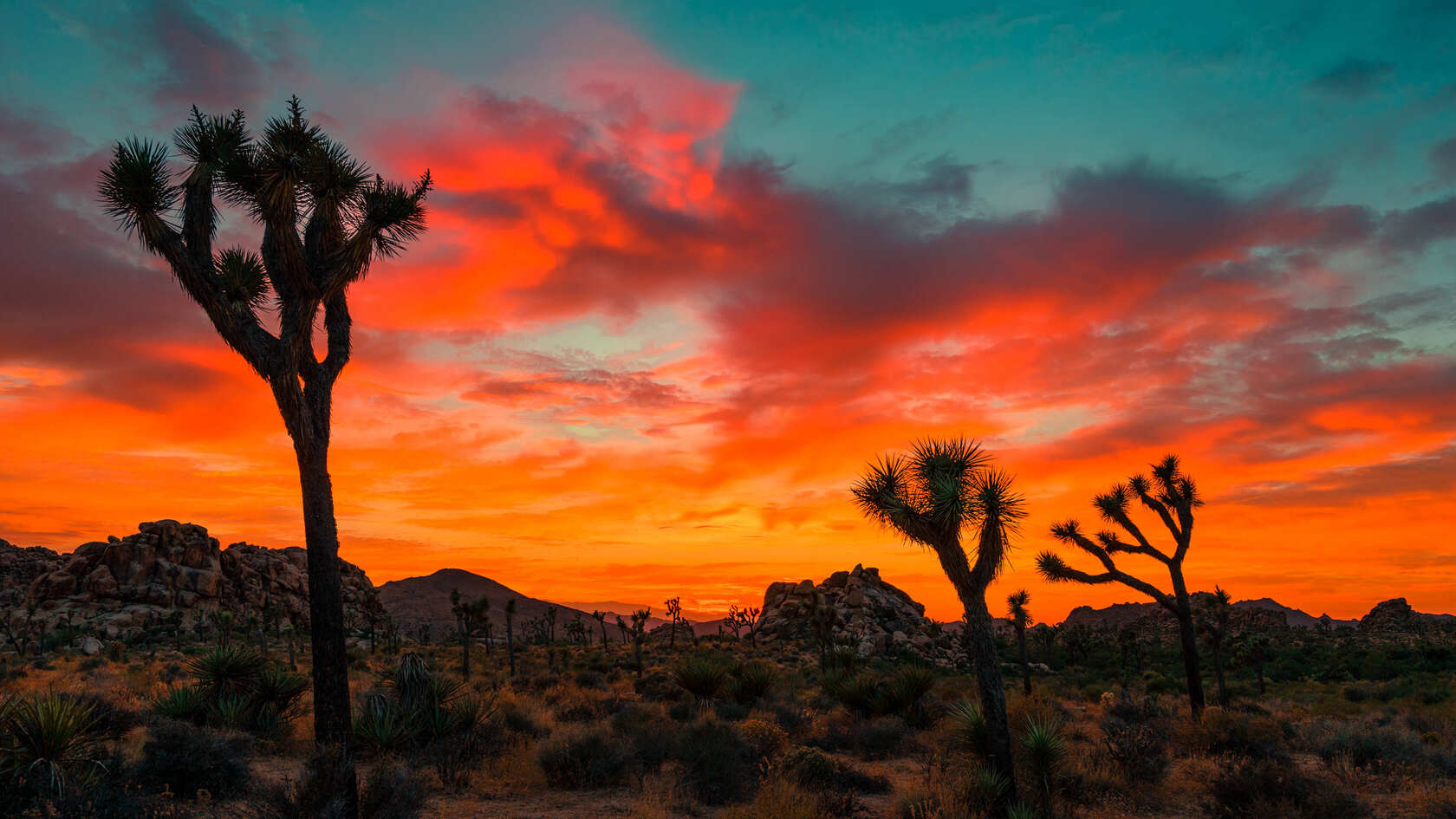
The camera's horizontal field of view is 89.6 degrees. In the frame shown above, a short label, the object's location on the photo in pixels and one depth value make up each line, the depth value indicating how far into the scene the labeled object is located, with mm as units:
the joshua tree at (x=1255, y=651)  40062
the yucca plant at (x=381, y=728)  13776
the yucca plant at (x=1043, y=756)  12578
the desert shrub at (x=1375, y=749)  15180
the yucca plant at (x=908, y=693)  20641
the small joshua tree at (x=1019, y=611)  49147
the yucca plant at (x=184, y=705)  15242
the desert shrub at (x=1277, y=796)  11469
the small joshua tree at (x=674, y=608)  86688
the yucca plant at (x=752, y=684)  23312
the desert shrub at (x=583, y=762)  13516
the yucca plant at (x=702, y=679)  23328
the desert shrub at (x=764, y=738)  15186
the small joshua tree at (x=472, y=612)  49812
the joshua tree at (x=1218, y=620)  26933
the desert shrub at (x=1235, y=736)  16438
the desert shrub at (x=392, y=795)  10422
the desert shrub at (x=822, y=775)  12961
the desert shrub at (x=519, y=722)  17094
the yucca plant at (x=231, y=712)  14953
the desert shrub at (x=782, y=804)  10805
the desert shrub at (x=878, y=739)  17500
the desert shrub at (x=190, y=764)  10633
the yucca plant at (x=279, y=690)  16188
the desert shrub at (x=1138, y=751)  14062
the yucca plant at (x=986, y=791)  11688
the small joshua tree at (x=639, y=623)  48281
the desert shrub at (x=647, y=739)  14414
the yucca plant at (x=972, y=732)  13312
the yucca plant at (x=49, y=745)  8539
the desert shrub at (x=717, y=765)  12648
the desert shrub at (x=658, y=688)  27359
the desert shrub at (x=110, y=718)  13680
